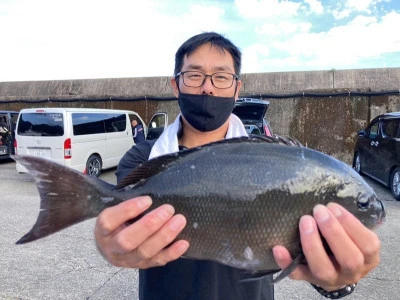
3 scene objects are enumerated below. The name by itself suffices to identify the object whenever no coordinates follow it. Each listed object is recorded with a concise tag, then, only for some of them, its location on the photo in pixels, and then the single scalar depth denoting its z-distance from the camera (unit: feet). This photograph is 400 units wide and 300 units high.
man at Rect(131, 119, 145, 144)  41.75
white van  30.63
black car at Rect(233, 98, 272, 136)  32.99
